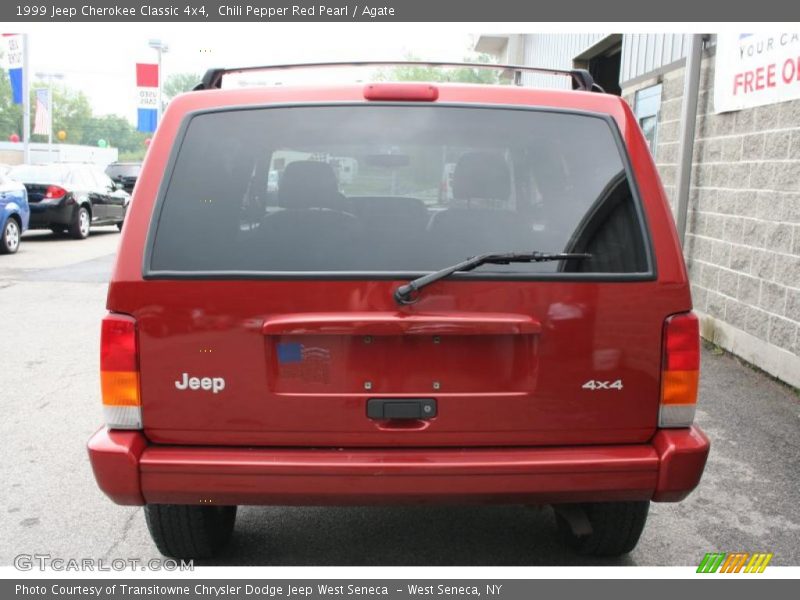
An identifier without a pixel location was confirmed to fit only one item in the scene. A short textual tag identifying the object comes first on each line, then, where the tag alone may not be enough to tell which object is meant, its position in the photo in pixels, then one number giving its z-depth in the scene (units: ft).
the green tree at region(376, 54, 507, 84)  127.97
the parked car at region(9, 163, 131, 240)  58.95
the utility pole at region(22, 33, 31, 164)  85.17
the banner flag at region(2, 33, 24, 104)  83.46
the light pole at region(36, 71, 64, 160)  156.25
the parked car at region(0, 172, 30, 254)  48.88
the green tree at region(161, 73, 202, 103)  337.72
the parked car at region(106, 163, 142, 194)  104.27
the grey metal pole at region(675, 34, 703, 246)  28.35
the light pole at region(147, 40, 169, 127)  88.35
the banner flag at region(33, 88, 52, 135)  124.06
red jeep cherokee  9.50
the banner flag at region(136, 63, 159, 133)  87.86
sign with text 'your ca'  21.83
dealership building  21.99
